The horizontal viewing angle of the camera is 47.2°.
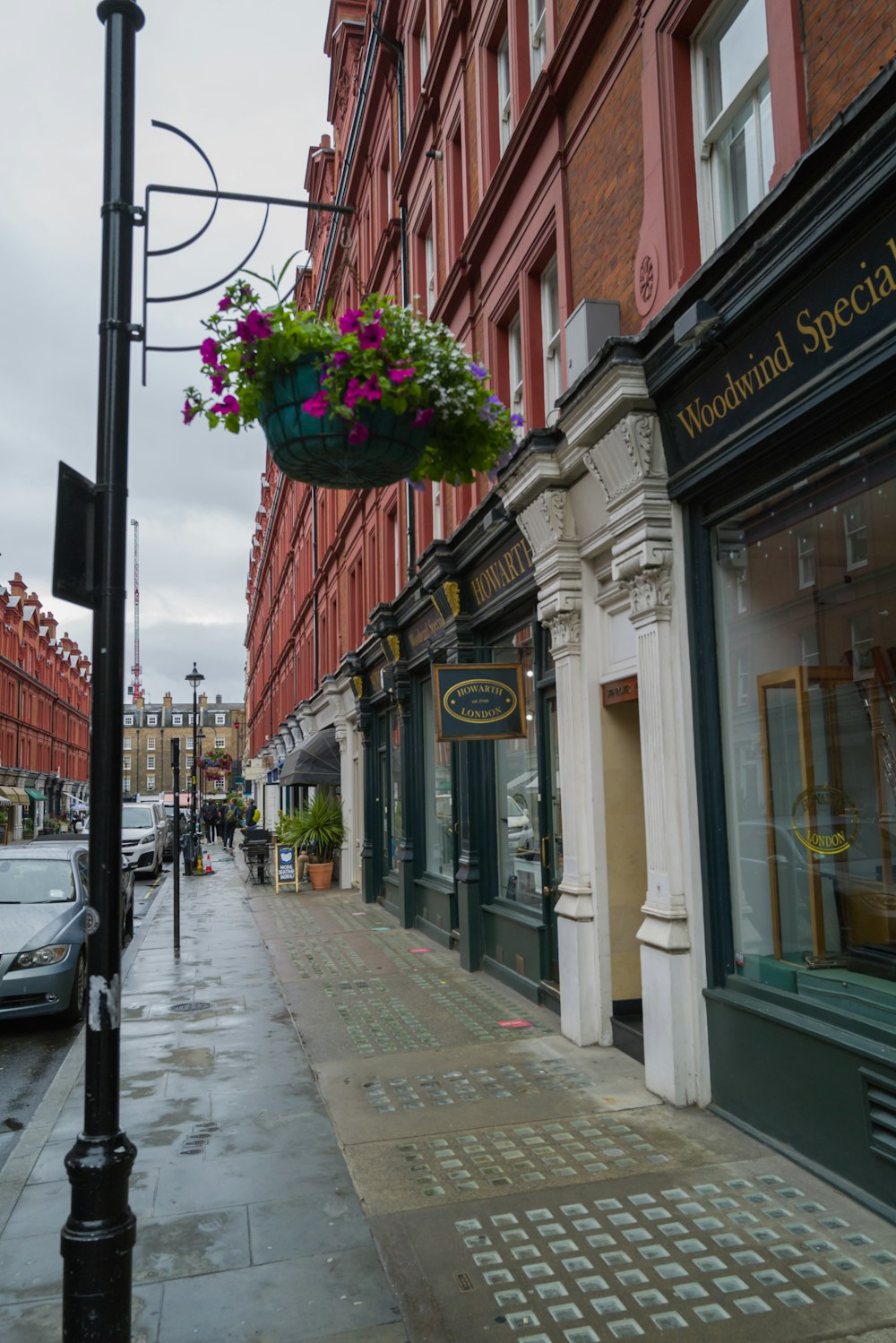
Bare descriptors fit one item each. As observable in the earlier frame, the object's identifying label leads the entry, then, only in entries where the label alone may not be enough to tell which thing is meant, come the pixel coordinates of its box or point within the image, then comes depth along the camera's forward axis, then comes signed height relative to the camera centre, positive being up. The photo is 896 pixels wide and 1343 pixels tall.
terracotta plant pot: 22.77 -1.61
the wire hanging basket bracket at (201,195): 4.48 +2.80
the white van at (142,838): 26.36 -0.82
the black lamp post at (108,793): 3.41 +0.05
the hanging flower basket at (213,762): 61.31 +2.59
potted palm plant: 22.89 -0.71
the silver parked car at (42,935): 9.51 -1.21
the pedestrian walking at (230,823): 44.60 -0.83
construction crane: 150.23 +18.49
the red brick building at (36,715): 62.50 +6.86
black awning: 23.08 +0.89
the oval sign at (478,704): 9.91 +0.91
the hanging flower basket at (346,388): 3.75 +1.55
